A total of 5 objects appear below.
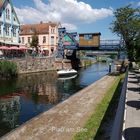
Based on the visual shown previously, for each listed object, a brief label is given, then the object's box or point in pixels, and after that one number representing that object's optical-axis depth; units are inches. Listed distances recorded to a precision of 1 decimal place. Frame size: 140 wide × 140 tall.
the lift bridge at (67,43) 1691.5
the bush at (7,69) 1032.8
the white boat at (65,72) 1274.4
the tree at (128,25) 1075.1
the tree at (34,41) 1757.6
